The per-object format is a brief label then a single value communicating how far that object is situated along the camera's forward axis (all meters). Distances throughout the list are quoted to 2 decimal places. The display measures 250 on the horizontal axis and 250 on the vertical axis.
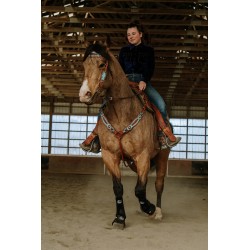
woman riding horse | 4.68
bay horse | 4.29
